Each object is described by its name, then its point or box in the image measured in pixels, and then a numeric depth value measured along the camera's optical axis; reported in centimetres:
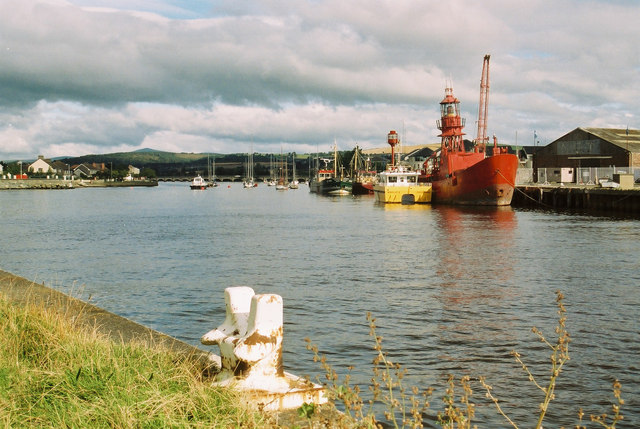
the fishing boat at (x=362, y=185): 12005
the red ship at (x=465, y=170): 6444
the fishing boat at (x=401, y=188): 7781
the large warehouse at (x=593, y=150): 7888
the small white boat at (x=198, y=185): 19238
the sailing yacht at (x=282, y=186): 17712
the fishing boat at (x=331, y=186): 12419
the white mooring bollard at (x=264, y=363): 543
